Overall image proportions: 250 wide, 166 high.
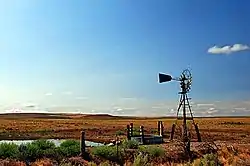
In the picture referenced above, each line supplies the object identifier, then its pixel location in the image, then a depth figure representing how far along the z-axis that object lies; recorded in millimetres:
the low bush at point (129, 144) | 22812
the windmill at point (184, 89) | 23647
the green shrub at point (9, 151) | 19797
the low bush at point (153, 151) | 20848
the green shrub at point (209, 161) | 15878
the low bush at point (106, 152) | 20719
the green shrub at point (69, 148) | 20677
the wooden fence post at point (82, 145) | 20567
